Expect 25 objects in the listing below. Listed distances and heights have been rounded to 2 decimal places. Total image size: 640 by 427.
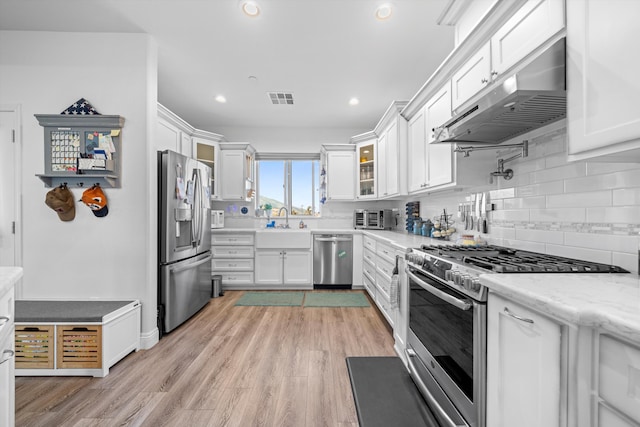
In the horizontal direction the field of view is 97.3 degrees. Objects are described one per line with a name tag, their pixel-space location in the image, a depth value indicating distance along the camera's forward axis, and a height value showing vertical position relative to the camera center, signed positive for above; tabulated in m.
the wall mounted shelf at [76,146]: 2.44 +0.57
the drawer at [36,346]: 2.06 -0.99
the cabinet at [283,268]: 4.29 -0.85
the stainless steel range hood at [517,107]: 1.19 +0.54
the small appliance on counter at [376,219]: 4.43 -0.11
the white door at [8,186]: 2.46 +0.22
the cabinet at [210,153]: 4.43 +0.95
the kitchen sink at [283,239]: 4.27 -0.41
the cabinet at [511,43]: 1.30 +0.92
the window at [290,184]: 5.18 +0.52
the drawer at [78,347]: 2.06 -1.00
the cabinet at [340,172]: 4.78 +0.69
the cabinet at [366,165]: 4.42 +0.76
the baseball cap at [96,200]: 2.43 +0.10
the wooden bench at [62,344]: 2.05 -0.98
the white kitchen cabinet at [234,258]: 4.27 -0.70
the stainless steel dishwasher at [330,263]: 4.34 -0.78
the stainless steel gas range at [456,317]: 1.20 -0.55
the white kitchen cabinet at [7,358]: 1.01 -0.54
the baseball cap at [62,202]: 2.40 +0.08
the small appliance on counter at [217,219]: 4.53 -0.12
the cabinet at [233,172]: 4.65 +0.66
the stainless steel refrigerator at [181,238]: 2.72 -0.28
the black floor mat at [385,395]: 1.60 -1.18
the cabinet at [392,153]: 3.29 +0.77
